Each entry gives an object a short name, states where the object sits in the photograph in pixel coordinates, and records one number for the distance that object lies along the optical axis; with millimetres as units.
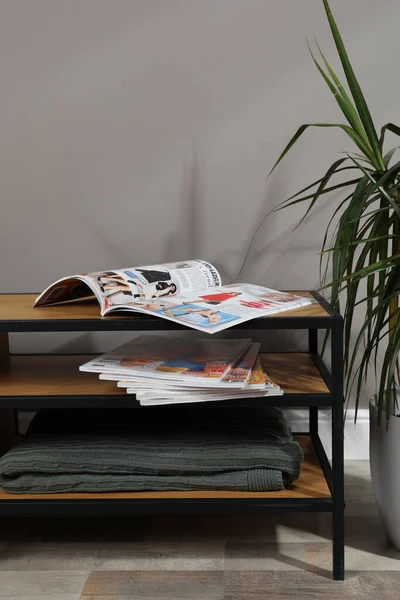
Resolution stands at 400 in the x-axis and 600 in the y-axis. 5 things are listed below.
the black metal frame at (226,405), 1212
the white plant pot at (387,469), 1305
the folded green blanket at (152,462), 1292
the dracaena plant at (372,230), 1218
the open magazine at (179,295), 1196
